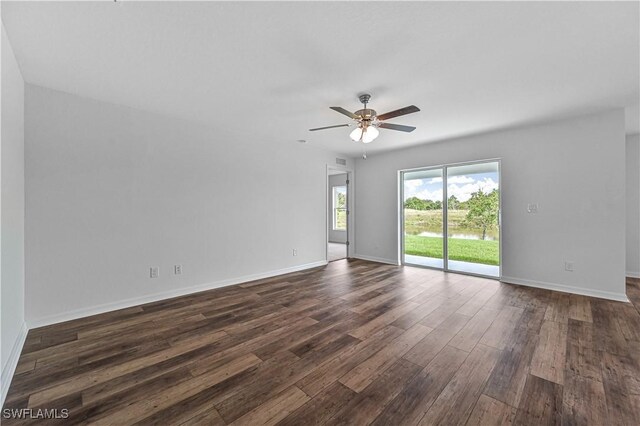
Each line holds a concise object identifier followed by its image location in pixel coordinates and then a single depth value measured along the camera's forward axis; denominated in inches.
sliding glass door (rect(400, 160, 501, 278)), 187.0
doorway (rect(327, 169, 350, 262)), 375.6
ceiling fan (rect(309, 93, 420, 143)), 116.4
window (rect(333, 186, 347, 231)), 382.3
